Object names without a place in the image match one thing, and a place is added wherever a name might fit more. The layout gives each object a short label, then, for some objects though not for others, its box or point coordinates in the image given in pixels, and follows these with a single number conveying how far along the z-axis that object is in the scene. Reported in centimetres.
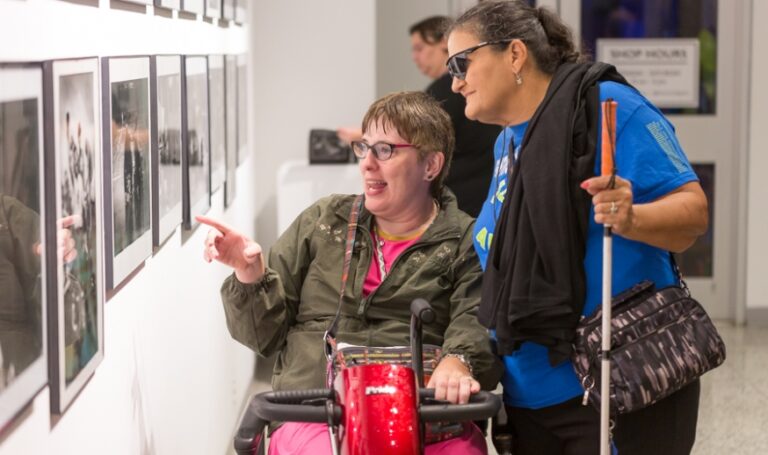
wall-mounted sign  782
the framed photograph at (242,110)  541
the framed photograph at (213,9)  398
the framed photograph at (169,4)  290
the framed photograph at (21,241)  157
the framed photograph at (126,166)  232
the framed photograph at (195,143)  341
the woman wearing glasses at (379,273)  282
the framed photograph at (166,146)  289
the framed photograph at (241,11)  528
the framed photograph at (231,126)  473
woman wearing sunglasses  234
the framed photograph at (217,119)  410
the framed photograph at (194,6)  336
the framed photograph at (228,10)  459
